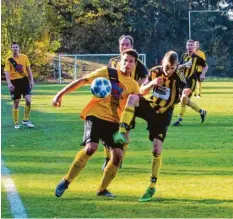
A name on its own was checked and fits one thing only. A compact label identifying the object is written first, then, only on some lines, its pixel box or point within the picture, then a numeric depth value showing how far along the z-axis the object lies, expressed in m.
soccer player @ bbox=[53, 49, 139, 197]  8.62
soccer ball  8.60
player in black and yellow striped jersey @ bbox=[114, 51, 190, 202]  8.94
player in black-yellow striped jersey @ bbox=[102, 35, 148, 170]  10.54
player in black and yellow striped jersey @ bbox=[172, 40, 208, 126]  17.83
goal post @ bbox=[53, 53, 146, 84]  51.78
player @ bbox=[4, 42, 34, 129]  17.61
